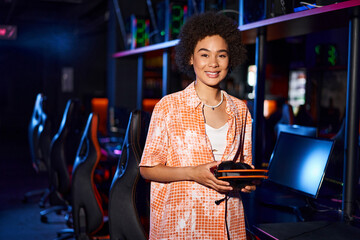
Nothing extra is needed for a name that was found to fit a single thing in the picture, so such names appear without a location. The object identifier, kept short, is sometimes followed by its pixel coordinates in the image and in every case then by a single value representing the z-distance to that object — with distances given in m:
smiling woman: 1.54
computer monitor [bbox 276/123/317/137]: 2.88
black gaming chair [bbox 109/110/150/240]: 2.11
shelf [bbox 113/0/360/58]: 2.30
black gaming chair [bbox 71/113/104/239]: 2.94
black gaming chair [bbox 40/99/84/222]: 3.80
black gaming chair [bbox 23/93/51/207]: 4.80
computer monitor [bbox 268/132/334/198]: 2.18
